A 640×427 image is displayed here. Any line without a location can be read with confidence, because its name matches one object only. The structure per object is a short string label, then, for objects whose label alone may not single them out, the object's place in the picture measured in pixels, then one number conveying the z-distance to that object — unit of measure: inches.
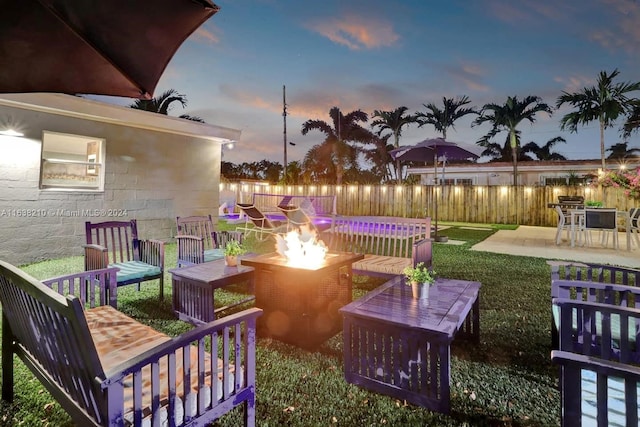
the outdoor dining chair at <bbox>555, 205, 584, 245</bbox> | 312.7
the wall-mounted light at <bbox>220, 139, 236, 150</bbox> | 371.4
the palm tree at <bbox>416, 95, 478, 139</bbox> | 937.5
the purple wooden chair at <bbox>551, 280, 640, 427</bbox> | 47.8
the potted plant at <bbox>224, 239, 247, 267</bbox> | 147.9
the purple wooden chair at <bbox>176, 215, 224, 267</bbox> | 171.5
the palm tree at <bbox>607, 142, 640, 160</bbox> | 1242.7
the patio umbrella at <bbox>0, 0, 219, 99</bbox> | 75.6
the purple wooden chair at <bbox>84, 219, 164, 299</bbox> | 140.6
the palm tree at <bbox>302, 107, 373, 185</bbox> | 847.7
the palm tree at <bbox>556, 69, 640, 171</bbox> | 546.0
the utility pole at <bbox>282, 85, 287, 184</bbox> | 913.4
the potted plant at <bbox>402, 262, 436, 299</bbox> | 100.4
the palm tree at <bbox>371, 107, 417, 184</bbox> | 960.9
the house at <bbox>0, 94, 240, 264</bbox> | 236.8
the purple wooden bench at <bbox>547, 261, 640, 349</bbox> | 95.9
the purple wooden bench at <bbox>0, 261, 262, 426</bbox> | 49.3
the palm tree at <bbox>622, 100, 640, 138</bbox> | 521.3
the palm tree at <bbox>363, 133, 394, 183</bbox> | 876.6
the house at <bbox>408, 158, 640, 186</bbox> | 676.1
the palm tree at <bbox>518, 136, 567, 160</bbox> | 1259.2
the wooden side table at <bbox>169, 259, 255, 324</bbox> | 126.0
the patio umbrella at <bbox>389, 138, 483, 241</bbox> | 329.7
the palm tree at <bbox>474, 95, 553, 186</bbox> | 797.2
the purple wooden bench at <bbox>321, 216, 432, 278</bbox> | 144.6
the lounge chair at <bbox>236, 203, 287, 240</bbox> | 340.2
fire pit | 116.6
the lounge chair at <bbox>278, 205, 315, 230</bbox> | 353.4
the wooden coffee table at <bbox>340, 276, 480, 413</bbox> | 78.7
